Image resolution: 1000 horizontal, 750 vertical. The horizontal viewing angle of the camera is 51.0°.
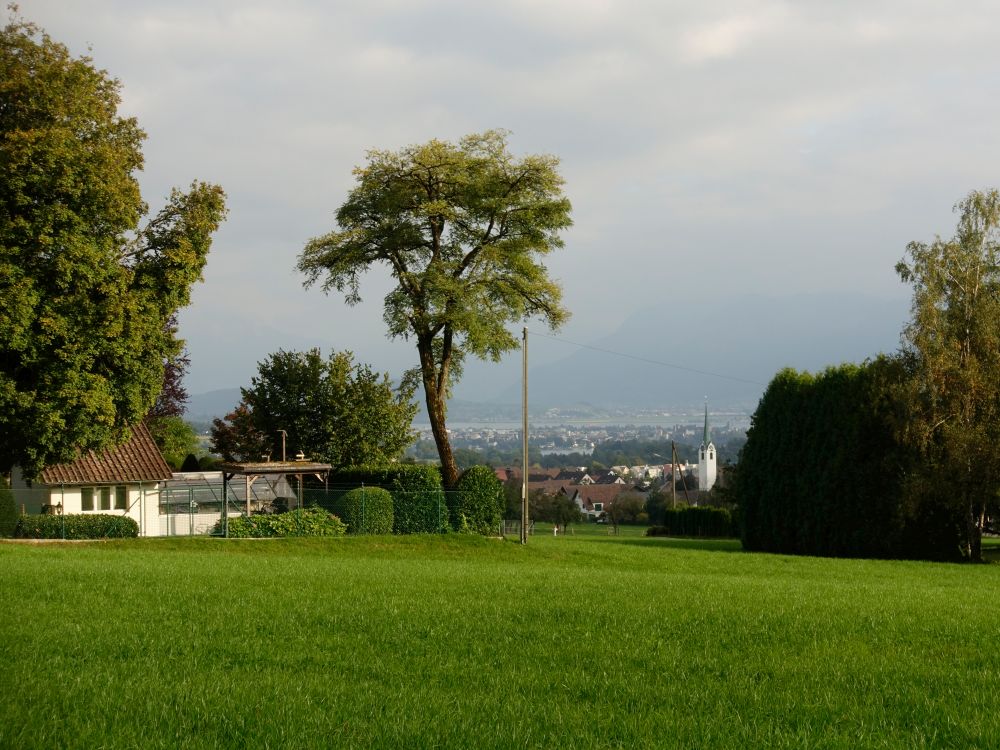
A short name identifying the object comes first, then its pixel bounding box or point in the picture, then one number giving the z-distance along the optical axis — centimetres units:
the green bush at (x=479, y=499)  4128
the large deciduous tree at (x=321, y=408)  5419
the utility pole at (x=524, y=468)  3841
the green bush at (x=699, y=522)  6575
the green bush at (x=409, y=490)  3953
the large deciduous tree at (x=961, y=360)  3944
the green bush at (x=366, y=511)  3850
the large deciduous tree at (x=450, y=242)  4628
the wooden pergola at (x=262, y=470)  3776
